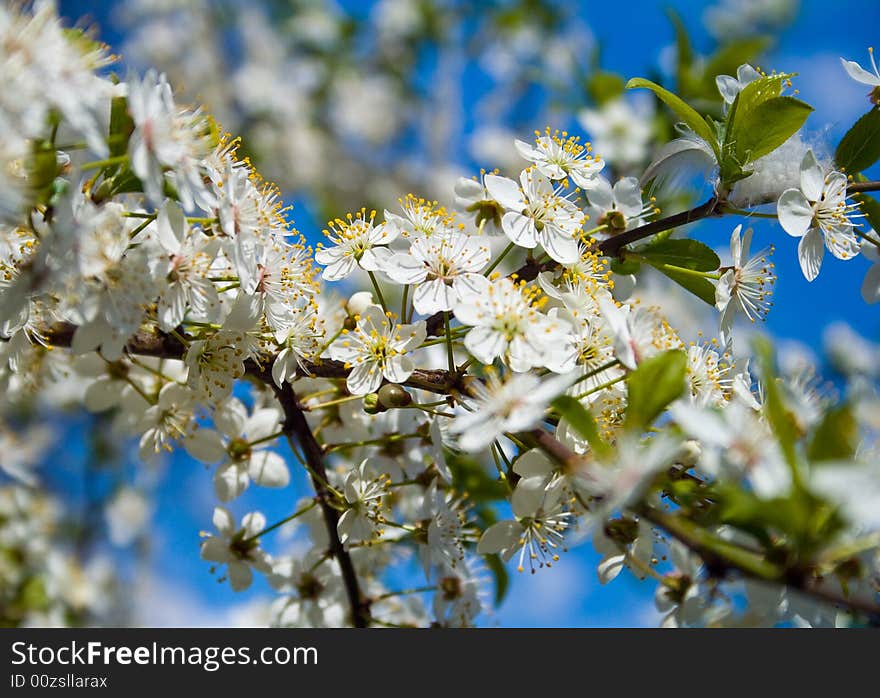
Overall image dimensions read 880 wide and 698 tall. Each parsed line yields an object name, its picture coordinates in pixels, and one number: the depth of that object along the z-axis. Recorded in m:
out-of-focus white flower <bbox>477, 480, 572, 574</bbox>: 0.71
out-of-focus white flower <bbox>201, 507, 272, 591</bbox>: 0.76
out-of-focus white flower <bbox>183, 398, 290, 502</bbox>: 0.74
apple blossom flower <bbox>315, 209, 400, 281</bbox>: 0.72
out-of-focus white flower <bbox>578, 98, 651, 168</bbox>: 0.91
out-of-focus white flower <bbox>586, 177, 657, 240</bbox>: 0.73
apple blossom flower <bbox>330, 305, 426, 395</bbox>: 0.71
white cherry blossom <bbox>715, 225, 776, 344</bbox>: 0.72
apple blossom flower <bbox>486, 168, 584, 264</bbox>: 0.71
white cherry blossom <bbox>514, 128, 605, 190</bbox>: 0.72
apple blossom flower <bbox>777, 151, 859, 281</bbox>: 0.71
